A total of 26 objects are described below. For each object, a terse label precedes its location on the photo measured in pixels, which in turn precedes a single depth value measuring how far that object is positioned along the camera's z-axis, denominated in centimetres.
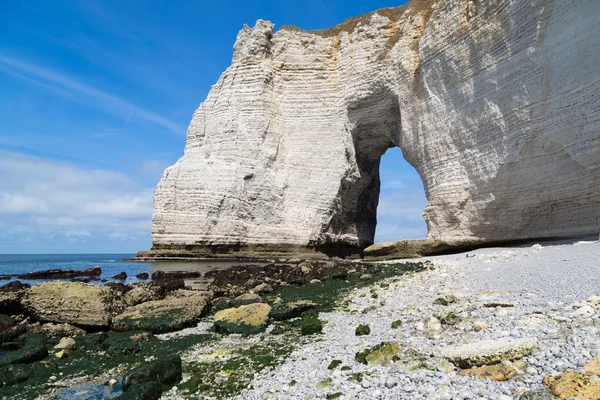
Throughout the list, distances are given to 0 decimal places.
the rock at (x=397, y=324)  537
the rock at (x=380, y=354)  400
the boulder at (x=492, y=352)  332
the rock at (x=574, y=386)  254
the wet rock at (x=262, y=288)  1066
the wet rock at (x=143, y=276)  1669
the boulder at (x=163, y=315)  683
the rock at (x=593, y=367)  276
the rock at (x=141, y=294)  864
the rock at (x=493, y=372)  306
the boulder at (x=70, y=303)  707
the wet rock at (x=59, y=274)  2019
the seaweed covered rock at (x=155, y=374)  428
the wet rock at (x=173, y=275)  1498
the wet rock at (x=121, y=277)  1737
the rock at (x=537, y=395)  264
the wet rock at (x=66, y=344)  588
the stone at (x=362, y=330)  537
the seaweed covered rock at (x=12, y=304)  753
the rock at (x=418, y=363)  351
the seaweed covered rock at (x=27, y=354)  524
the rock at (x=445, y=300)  618
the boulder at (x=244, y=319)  647
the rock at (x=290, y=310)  717
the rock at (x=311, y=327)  598
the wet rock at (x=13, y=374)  469
